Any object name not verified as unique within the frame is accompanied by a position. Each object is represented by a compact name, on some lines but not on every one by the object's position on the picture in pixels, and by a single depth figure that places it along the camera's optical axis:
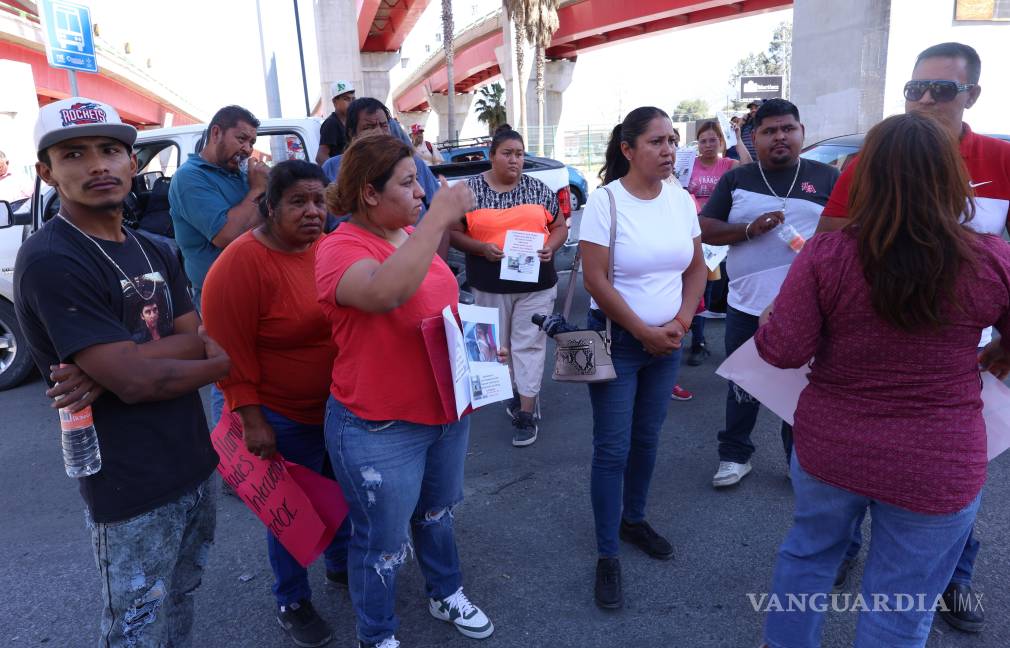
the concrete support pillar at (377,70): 33.81
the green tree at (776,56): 63.51
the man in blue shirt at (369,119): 4.14
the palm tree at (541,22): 29.28
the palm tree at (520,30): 29.31
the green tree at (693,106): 72.05
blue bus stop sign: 7.27
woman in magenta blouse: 1.73
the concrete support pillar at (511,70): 31.47
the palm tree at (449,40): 29.26
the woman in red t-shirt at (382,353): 1.98
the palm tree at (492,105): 48.66
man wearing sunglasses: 2.49
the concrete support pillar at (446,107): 52.88
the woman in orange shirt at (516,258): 4.43
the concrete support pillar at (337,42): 19.91
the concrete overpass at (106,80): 21.12
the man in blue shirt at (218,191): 3.43
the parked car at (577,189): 11.00
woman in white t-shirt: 2.85
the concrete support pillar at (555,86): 37.75
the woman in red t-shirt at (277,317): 2.38
